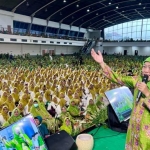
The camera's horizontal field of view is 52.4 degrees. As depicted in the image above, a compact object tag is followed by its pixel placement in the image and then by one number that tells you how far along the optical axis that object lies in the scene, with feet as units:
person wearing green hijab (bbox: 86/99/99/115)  10.69
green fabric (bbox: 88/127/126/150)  7.88
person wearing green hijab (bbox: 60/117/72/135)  9.24
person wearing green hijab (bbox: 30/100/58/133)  14.05
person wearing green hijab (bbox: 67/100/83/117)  13.86
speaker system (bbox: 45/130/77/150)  6.54
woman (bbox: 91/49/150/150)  3.88
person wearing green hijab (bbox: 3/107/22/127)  11.96
